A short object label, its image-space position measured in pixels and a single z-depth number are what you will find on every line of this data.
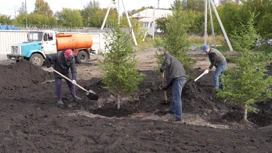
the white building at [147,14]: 85.35
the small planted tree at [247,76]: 7.66
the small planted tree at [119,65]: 8.90
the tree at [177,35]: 10.73
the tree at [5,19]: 53.03
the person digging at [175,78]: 7.87
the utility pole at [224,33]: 26.31
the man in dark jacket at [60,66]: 9.59
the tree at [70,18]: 57.97
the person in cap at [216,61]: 10.76
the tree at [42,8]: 71.44
